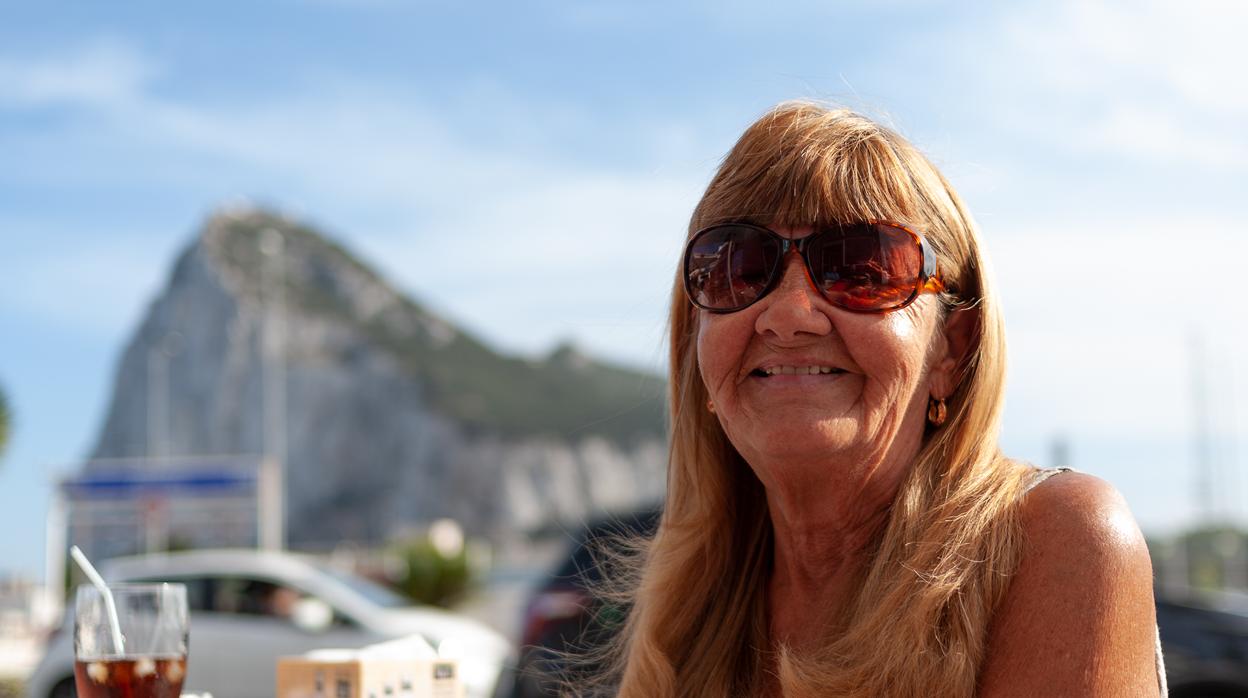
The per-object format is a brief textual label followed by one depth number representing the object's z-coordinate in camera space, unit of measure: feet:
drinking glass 5.85
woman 5.27
